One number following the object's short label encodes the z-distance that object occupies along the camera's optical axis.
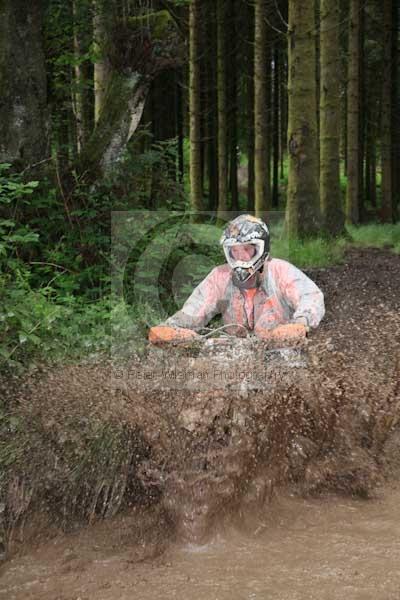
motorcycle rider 5.28
